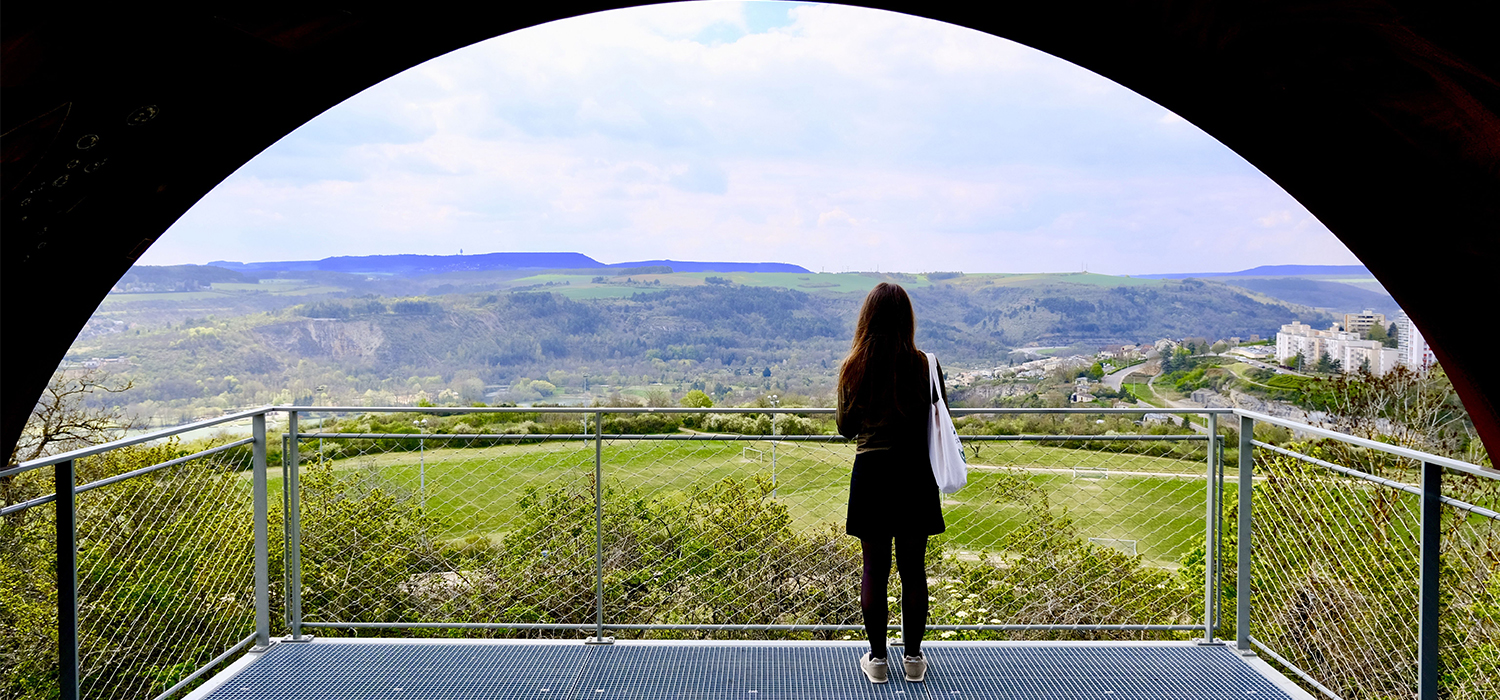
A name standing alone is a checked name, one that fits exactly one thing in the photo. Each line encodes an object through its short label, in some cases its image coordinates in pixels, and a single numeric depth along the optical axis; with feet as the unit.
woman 8.79
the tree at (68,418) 37.40
